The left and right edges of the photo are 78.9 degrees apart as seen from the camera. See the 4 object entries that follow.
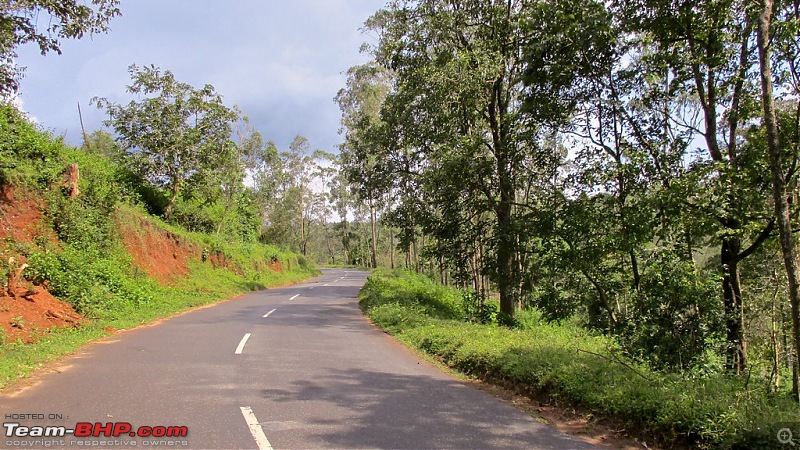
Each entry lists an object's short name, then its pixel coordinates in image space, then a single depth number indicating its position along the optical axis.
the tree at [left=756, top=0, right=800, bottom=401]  5.42
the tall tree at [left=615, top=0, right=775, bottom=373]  8.60
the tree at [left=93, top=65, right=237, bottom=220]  21.94
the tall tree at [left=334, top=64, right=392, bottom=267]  20.83
